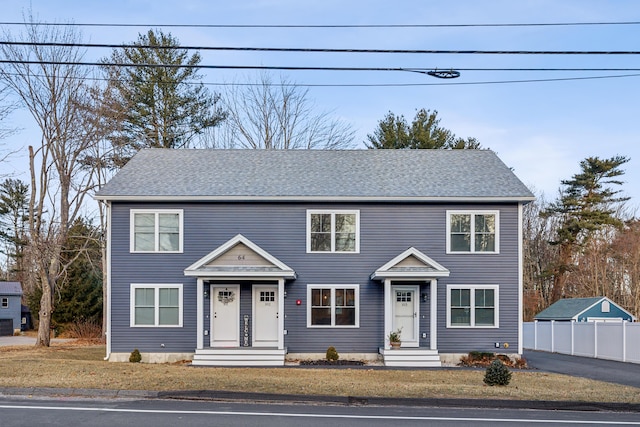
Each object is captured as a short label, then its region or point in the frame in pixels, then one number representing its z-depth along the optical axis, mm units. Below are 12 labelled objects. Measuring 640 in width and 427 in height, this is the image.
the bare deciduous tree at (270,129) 44062
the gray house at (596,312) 35156
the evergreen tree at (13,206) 59594
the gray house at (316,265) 22938
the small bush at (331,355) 22578
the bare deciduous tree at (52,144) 28219
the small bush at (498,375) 15680
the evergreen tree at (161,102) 41469
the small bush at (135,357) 22297
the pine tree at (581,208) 49188
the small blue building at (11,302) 57406
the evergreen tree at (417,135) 45969
